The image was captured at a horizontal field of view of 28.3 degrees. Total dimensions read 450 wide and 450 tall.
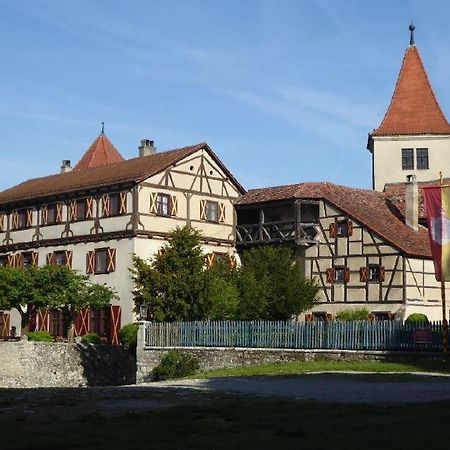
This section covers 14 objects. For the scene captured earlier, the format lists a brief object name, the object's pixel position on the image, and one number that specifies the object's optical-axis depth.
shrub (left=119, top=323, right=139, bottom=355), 42.97
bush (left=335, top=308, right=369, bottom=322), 43.28
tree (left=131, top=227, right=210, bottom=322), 40.69
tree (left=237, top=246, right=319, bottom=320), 42.53
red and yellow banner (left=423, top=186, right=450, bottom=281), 33.28
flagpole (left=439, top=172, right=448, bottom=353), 31.72
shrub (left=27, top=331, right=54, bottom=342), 44.03
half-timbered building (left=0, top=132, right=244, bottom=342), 46.97
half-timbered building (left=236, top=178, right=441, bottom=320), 44.66
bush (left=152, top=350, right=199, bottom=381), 36.38
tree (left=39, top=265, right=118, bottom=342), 44.56
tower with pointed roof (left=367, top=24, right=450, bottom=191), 64.56
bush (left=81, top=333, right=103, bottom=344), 44.95
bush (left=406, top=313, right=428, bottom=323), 34.39
